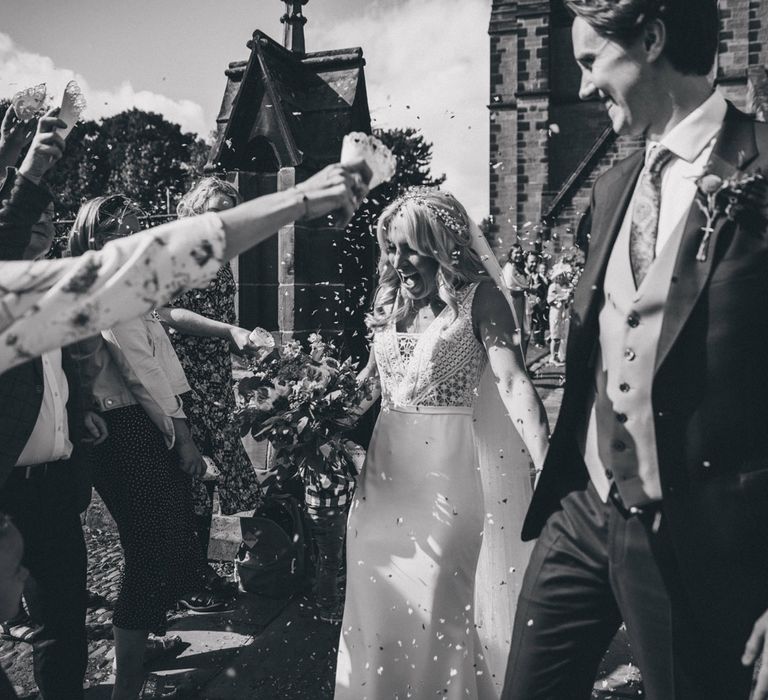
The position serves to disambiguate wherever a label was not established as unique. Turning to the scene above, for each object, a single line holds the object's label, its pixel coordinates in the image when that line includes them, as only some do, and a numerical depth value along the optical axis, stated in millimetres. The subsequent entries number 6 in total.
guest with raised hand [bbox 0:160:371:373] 1308
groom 1541
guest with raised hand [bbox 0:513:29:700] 1761
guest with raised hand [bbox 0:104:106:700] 2365
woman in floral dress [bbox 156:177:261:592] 3793
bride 2701
